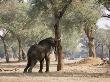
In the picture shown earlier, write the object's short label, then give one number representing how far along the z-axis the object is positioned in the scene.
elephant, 24.69
